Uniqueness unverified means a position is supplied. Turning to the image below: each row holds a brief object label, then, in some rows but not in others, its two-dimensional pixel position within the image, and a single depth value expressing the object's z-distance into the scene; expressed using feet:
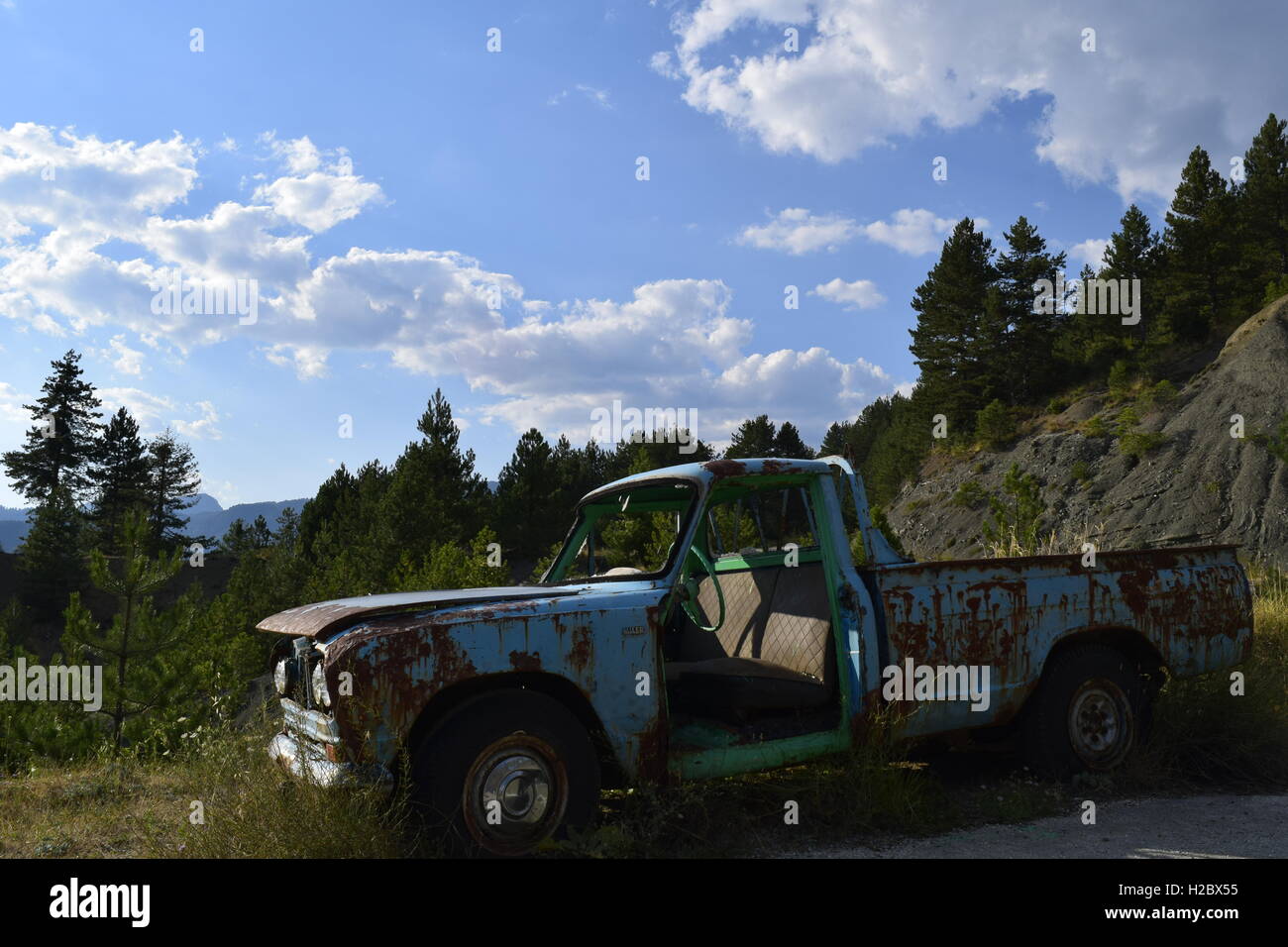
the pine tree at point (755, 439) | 160.64
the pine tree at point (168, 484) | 234.17
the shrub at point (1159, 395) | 118.42
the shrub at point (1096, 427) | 122.62
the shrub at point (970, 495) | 126.94
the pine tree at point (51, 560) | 175.83
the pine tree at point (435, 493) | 102.89
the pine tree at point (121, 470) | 225.35
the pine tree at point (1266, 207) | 142.72
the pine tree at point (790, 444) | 173.57
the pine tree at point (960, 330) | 159.22
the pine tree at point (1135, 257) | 156.75
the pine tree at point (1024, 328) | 155.63
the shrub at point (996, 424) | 142.51
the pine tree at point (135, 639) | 52.37
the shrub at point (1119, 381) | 134.10
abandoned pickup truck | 12.21
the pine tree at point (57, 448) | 223.51
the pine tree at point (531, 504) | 147.02
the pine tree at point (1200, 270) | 142.72
